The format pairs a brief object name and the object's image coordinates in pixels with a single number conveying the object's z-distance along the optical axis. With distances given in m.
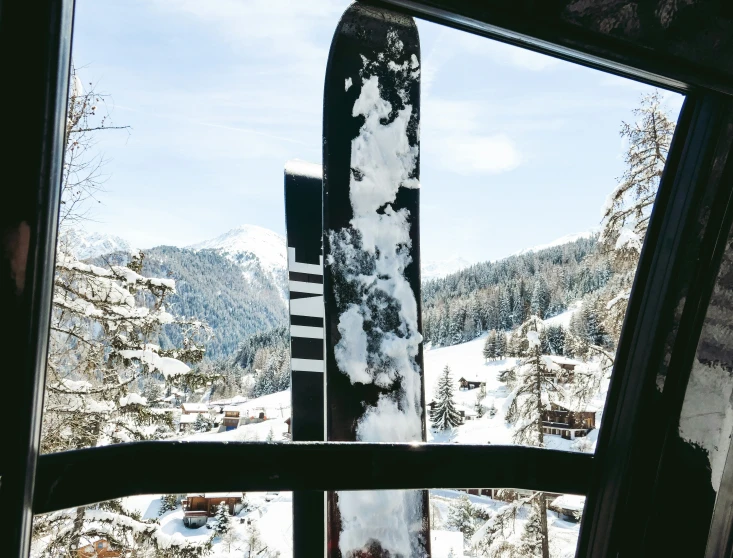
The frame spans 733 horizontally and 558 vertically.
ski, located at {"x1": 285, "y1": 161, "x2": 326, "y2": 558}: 2.21
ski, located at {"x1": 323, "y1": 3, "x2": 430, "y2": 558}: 1.47
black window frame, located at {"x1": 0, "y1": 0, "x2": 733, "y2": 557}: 0.59
